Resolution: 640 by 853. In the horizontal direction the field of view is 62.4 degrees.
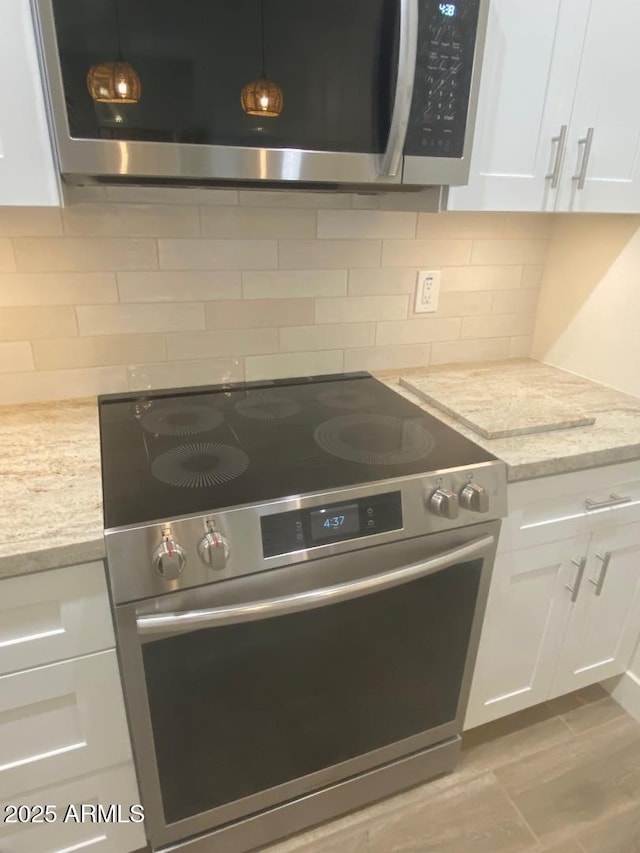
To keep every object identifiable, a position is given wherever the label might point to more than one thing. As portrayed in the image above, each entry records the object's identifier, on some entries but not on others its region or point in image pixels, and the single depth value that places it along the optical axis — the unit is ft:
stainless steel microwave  2.70
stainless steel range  2.89
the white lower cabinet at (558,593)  3.97
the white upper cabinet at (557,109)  3.51
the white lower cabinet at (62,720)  2.79
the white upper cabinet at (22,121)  2.61
